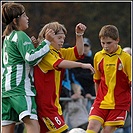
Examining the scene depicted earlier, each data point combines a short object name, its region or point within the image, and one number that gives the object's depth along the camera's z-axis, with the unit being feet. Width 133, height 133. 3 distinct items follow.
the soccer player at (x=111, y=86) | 57.21
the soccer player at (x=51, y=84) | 50.57
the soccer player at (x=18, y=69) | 49.80
